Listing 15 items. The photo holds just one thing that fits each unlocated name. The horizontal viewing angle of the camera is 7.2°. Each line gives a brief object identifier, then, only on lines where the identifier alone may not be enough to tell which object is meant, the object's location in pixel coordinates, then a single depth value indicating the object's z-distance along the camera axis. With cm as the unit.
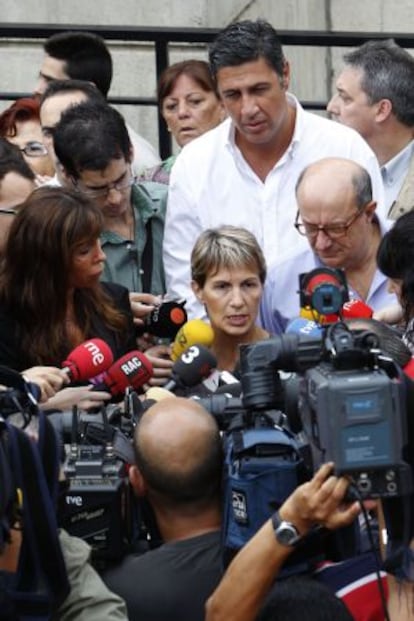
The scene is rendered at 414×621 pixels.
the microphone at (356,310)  1060
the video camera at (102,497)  927
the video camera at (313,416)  787
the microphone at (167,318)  1178
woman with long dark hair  1125
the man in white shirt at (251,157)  1253
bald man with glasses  1162
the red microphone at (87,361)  1057
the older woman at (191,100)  1470
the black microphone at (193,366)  1052
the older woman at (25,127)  1484
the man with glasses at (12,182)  1188
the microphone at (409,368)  917
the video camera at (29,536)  803
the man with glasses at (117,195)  1228
